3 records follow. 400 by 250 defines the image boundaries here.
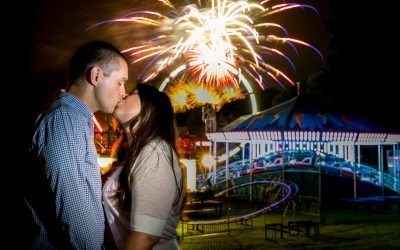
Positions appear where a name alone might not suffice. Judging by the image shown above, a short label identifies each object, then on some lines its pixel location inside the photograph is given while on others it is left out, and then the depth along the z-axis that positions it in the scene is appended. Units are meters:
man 2.18
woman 2.39
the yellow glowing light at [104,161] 10.16
